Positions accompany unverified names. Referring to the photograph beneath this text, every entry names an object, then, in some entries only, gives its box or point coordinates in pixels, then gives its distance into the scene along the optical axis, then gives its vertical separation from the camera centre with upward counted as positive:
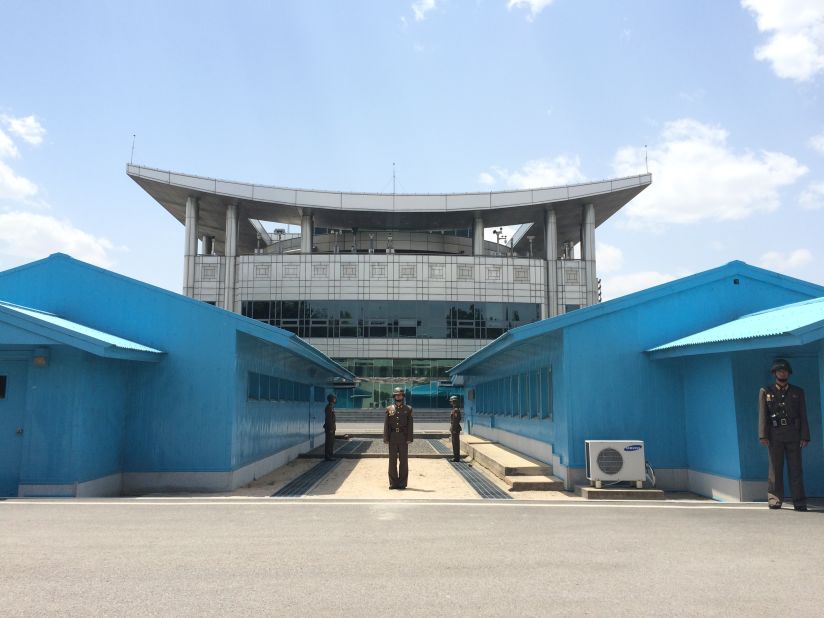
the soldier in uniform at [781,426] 9.19 -0.37
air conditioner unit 11.16 -1.02
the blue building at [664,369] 11.15 +0.53
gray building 42.06 +7.41
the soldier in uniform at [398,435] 13.05 -0.68
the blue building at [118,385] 10.74 +0.27
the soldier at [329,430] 18.94 -0.82
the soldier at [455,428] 18.89 -0.79
